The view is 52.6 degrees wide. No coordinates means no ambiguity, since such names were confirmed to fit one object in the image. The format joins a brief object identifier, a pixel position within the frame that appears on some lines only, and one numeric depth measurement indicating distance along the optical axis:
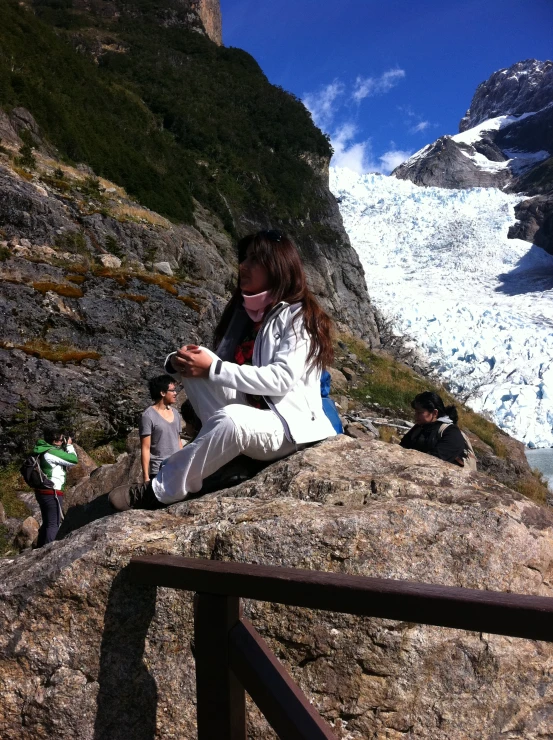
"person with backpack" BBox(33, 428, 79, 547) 4.71
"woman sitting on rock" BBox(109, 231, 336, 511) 2.20
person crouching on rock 3.47
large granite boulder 1.64
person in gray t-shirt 4.19
